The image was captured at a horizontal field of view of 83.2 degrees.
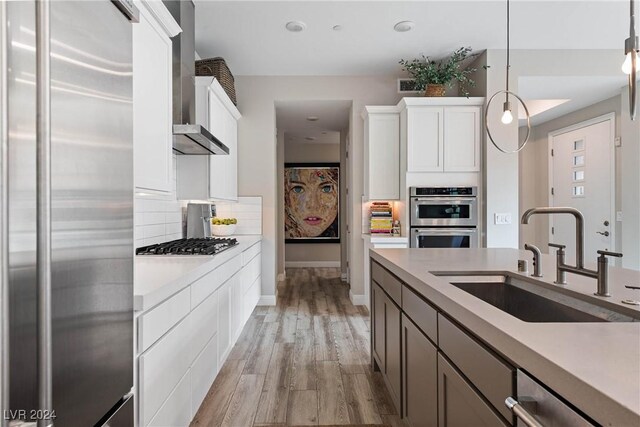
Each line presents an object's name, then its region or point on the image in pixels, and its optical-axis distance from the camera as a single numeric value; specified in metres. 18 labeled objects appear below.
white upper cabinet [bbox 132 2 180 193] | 1.70
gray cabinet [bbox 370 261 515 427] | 0.90
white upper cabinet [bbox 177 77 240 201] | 3.13
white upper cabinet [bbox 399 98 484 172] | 3.93
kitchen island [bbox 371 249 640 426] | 0.59
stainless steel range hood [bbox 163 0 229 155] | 2.43
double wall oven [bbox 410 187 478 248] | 3.91
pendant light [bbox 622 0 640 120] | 1.33
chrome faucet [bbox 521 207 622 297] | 1.18
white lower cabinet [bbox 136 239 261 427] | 1.36
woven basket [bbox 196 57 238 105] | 3.53
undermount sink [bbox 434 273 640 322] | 1.18
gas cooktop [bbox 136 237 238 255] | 2.41
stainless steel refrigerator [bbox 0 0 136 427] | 0.74
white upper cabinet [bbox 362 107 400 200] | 4.32
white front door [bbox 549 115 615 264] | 4.68
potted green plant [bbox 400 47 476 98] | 3.90
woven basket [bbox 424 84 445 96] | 3.96
